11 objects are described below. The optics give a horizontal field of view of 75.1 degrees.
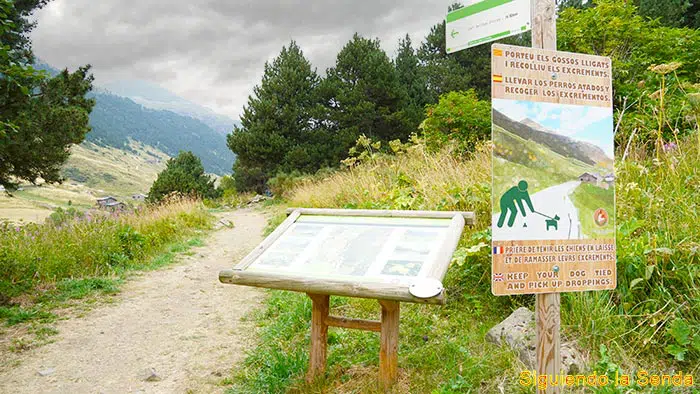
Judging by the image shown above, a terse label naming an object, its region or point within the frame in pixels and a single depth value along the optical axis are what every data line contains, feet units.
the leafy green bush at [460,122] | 29.68
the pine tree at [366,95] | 72.49
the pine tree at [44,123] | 27.45
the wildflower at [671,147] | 13.58
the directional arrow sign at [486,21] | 7.04
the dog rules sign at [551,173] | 6.77
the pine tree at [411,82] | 74.33
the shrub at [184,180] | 68.69
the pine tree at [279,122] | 75.51
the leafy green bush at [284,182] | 63.16
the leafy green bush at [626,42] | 28.96
